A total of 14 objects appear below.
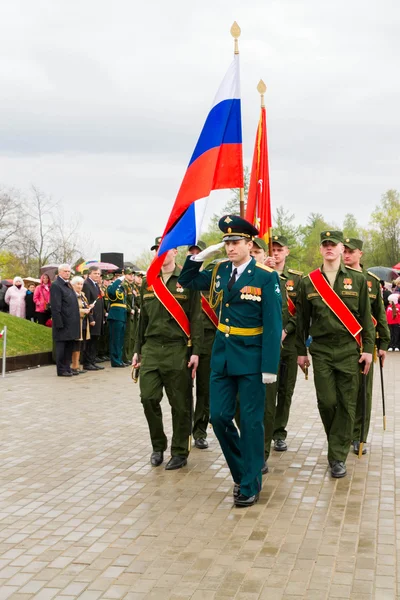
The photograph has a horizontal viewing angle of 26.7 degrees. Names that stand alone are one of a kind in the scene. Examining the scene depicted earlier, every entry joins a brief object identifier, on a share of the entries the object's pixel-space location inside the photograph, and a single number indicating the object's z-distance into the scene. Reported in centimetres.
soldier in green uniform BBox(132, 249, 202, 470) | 793
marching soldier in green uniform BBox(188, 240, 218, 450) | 925
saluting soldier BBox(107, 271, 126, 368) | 1800
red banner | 854
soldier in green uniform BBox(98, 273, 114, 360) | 1898
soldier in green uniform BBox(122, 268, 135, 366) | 1888
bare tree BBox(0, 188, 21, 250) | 4959
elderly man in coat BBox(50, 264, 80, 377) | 1605
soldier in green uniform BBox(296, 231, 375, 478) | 764
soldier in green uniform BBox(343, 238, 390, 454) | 861
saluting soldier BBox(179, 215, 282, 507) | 656
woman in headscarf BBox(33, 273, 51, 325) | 2067
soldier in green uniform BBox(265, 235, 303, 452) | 880
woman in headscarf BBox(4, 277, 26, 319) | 2217
